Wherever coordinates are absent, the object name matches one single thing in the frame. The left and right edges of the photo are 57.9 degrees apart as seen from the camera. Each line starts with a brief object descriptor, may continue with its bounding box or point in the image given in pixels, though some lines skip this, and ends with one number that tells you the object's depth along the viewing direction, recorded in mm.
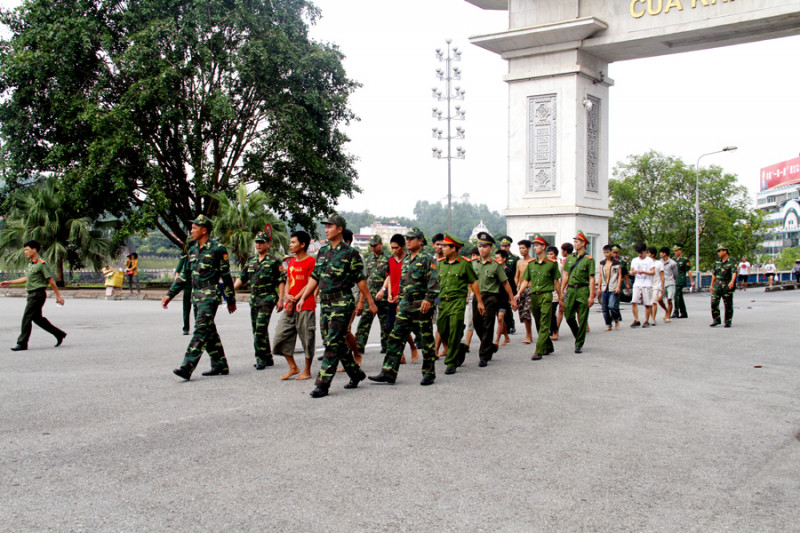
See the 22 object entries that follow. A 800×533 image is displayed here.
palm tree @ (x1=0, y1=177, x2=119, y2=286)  28828
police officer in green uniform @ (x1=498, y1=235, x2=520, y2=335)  13309
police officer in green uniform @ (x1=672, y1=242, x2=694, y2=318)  18062
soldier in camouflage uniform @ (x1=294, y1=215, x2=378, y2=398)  7418
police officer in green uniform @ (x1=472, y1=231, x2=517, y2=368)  10023
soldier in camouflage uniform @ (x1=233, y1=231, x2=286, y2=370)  9297
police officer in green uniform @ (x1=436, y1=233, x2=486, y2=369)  8867
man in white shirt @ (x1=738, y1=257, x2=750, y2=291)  46191
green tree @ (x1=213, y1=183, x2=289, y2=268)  26062
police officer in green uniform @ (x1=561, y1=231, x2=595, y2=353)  11391
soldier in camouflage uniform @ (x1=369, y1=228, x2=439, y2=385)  8133
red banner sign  128125
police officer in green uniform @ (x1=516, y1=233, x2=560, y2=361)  10664
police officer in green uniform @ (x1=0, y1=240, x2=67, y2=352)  11383
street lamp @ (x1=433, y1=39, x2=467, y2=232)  34438
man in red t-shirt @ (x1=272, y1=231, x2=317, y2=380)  8406
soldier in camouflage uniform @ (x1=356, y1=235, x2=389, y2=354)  10727
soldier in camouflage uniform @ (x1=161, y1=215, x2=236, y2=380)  8258
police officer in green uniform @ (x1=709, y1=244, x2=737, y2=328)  15461
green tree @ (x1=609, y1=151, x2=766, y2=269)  58875
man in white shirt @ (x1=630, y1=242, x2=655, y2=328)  16000
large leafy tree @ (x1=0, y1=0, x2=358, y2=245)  25969
